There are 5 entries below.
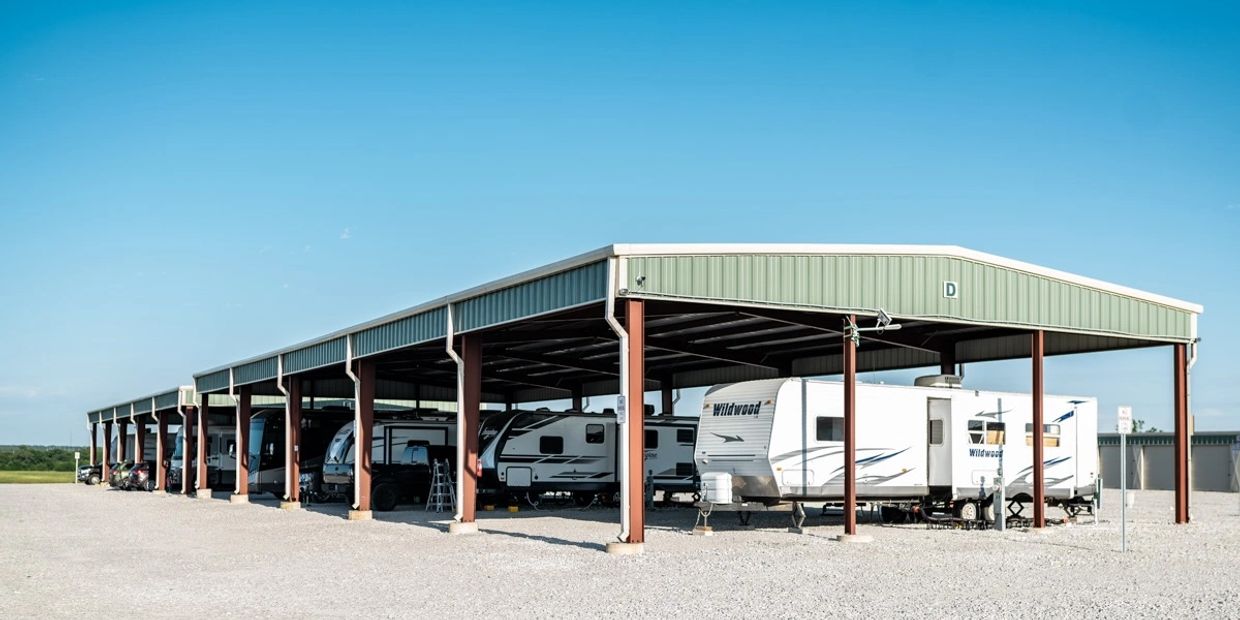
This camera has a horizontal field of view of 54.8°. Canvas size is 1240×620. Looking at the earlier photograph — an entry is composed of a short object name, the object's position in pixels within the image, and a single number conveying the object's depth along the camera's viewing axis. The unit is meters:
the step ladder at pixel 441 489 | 29.62
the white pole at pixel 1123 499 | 17.59
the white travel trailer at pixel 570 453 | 31.06
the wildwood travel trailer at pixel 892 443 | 22.19
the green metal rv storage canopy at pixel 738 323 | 19.07
